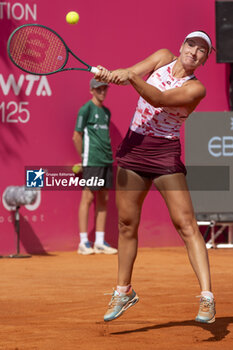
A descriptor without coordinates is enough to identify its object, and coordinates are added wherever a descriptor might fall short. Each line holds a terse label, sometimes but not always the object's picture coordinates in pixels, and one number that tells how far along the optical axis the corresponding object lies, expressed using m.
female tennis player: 8.31
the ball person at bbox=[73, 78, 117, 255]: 16.78
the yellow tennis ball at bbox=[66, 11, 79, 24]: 11.89
